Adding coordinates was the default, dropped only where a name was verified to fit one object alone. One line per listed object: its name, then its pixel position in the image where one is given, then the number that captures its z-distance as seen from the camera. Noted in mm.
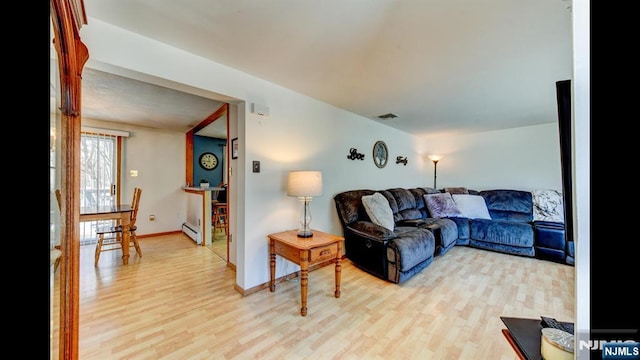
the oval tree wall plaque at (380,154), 4074
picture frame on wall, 2702
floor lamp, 5359
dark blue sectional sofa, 2613
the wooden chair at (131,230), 3045
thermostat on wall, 2344
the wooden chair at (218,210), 4625
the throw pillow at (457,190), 4658
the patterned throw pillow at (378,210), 2947
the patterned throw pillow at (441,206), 4180
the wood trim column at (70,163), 835
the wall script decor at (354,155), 3539
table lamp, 2303
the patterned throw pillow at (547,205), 3576
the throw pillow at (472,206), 4125
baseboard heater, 4056
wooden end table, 2018
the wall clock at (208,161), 5613
